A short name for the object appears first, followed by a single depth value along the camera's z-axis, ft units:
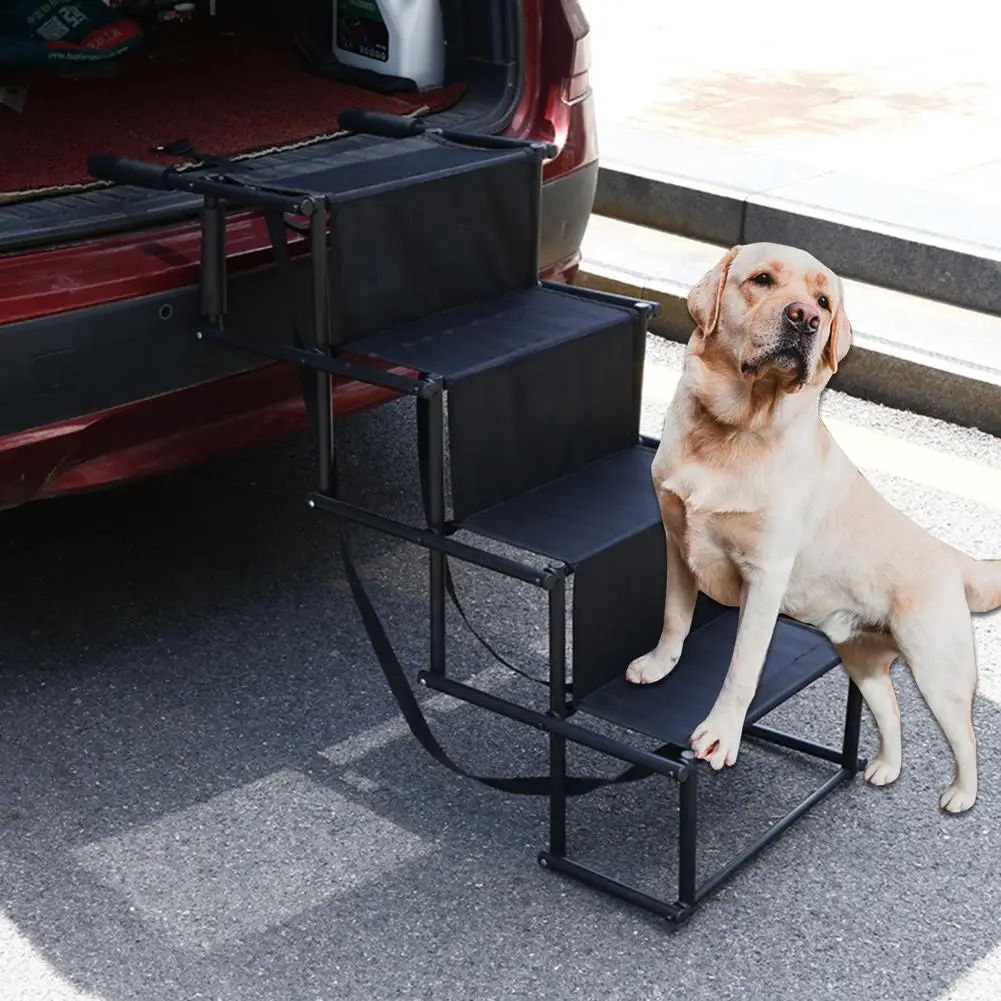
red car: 10.00
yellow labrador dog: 8.25
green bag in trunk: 14.39
